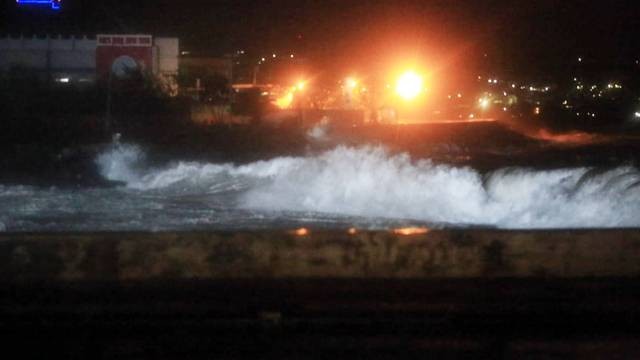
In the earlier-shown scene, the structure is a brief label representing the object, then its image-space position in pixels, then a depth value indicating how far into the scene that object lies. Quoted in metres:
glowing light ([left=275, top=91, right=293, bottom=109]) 65.28
